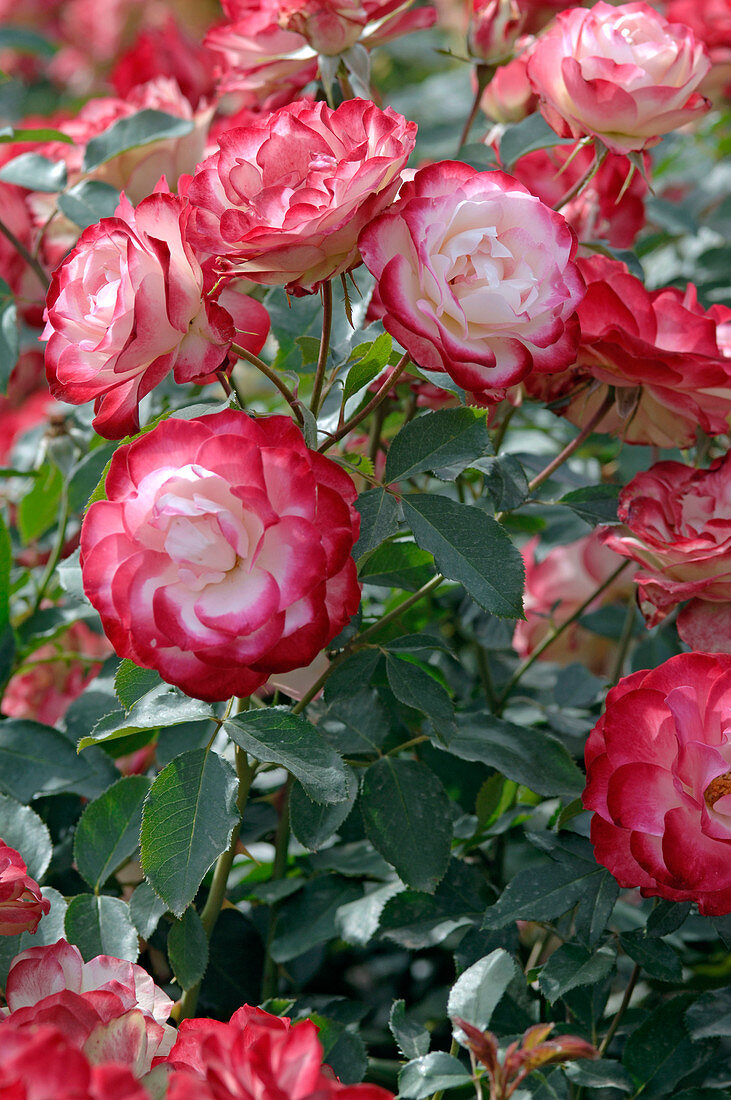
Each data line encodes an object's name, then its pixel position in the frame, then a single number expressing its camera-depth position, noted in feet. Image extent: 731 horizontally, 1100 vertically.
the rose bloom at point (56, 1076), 2.82
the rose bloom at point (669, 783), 3.23
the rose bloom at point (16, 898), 3.18
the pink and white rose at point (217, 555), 3.03
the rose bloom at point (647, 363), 3.41
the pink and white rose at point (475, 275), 3.15
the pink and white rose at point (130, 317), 3.11
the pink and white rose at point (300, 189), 3.10
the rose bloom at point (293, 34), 3.59
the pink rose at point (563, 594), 4.49
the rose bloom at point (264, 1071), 2.88
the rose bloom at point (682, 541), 3.39
